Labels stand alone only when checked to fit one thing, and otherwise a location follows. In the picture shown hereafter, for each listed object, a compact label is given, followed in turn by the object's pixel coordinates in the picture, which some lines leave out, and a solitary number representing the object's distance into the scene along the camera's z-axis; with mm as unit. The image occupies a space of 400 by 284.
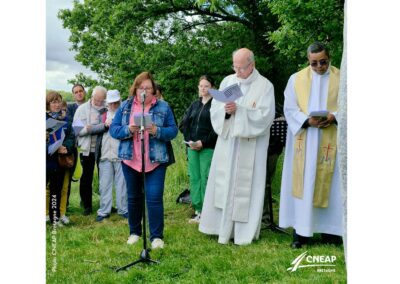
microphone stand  5195
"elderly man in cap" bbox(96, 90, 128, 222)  7328
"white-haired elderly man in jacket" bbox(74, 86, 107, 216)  7148
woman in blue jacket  5727
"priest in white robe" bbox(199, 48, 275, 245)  6152
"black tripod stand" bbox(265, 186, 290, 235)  6626
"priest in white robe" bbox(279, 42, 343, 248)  5855
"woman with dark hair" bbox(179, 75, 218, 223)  6941
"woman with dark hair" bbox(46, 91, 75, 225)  6340
